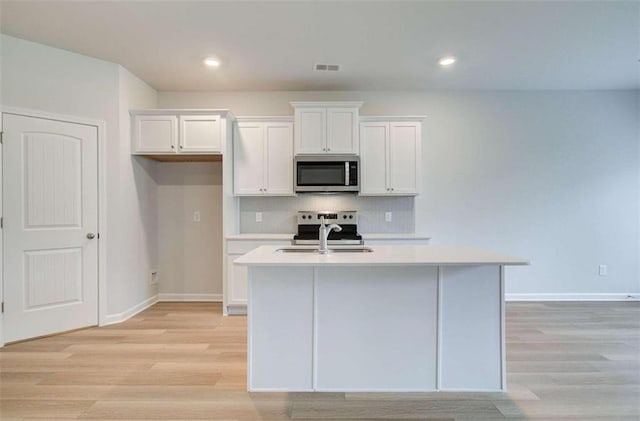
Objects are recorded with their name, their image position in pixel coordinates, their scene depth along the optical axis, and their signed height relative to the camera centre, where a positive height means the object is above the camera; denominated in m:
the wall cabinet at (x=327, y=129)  3.80 +0.90
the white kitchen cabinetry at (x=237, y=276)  3.65 -0.74
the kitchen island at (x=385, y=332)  2.09 -0.77
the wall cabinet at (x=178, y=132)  3.64 +0.84
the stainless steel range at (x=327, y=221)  4.04 -0.15
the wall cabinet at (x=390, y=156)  3.88 +0.60
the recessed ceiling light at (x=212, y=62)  3.29 +1.46
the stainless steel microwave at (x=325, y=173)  3.79 +0.40
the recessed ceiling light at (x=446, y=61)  3.26 +1.46
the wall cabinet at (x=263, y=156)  3.90 +0.61
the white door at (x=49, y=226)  2.91 -0.16
